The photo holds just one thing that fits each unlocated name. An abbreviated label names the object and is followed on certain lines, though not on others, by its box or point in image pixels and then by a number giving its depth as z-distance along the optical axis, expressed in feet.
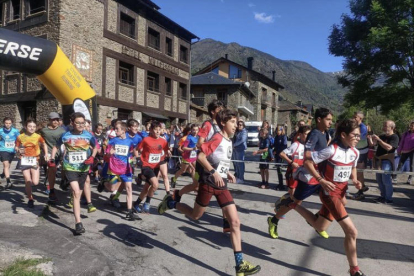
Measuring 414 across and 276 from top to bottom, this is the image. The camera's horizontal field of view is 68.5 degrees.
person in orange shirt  19.76
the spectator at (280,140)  29.27
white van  95.71
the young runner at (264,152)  29.04
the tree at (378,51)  39.06
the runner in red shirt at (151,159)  18.47
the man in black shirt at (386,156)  22.65
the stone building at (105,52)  55.01
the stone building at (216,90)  126.96
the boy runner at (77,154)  15.87
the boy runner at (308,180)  13.43
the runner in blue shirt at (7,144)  24.30
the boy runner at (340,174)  10.75
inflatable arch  20.54
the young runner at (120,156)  18.65
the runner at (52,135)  20.59
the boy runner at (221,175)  11.09
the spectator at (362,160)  24.16
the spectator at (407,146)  25.48
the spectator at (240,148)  30.04
